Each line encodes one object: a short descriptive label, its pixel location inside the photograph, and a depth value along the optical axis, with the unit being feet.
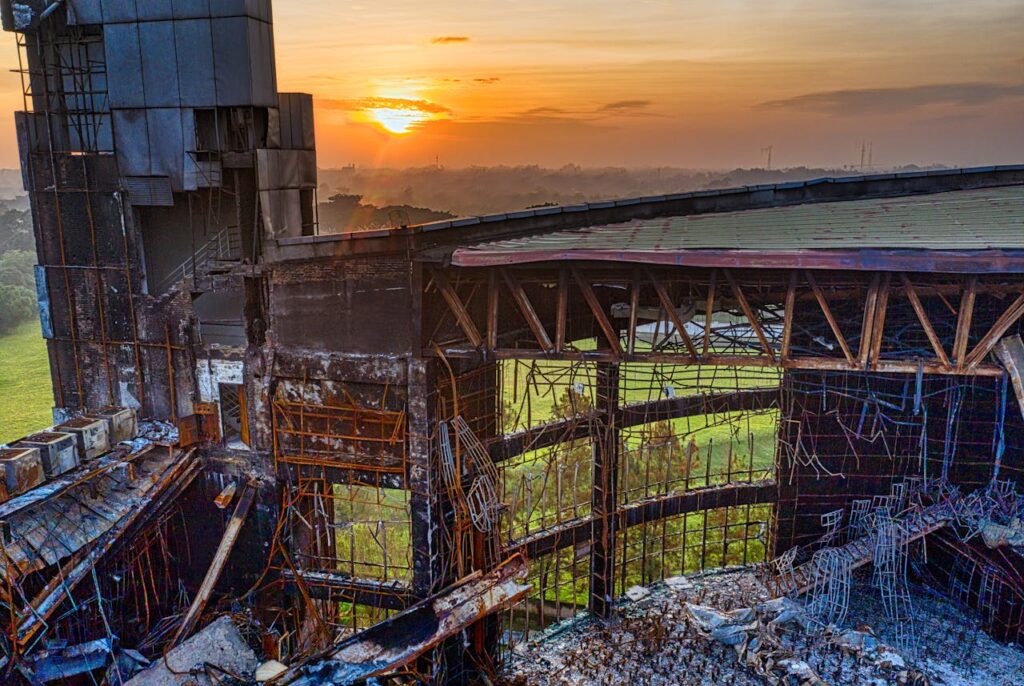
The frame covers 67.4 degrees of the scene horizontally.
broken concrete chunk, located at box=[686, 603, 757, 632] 56.29
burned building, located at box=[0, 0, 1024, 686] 42.86
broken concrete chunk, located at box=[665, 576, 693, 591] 65.12
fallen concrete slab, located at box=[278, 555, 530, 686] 42.09
